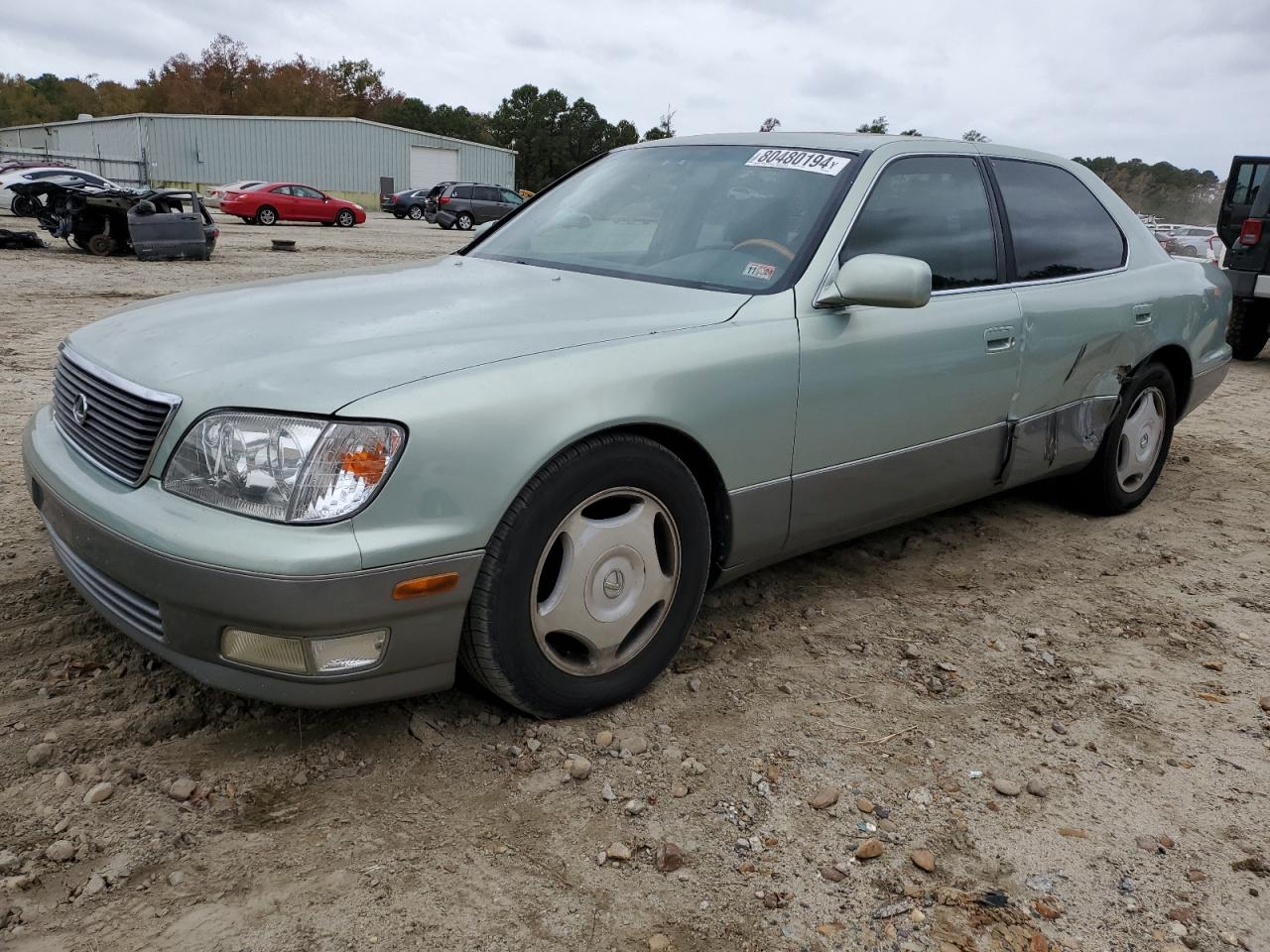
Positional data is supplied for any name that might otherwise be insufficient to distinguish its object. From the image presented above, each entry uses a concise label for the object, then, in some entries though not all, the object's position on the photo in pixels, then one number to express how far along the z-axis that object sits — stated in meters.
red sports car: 27.75
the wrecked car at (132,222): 14.61
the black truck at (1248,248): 8.98
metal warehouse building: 44.97
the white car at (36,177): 21.72
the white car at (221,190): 28.17
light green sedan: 2.12
